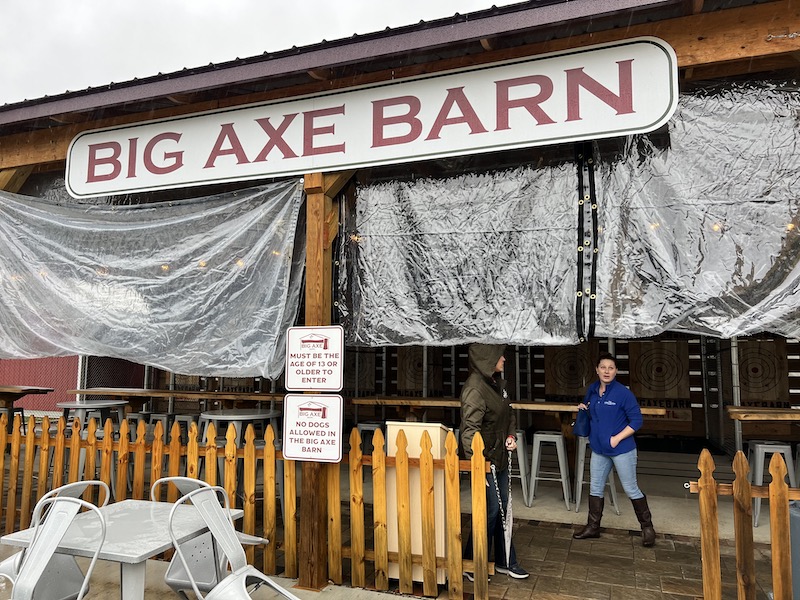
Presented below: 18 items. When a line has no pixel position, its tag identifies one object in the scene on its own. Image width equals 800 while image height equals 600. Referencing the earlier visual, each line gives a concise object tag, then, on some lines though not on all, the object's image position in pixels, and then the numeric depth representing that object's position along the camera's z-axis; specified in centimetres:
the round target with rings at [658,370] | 1030
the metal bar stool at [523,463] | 641
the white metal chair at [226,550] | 302
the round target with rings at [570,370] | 1066
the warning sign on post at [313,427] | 416
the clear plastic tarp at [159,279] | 478
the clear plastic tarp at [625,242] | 382
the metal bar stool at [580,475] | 613
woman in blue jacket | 516
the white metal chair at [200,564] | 381
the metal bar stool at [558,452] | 634
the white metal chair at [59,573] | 338
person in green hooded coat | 425
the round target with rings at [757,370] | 959
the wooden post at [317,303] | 423
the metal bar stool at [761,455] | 579
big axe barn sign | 382
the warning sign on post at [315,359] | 420
